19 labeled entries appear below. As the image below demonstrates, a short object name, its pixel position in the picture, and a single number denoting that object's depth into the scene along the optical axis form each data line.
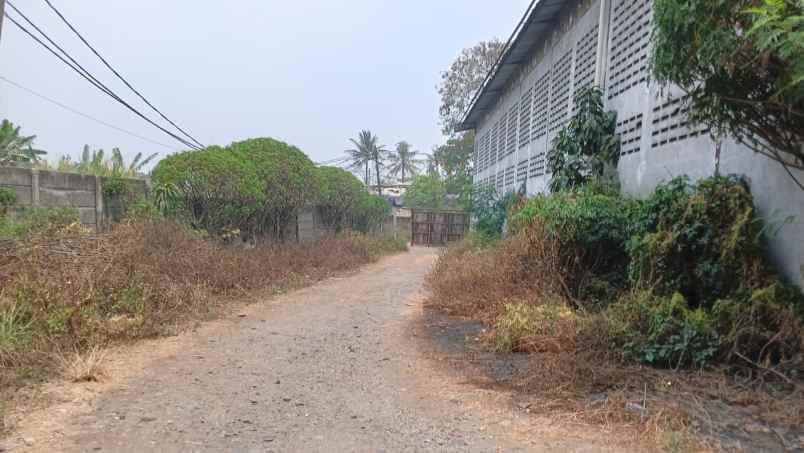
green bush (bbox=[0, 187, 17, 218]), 6.78
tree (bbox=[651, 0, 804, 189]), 3.51
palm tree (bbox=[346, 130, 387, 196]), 50.97
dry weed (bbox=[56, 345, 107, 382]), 4.41
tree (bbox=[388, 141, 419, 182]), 56.66
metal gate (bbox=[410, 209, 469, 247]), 26.58
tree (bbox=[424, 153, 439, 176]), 50.52
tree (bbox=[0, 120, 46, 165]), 9.99
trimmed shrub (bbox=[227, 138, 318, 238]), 11.95
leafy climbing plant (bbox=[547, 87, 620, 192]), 8.24
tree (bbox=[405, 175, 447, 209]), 36.09
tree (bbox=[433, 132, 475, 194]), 36.16
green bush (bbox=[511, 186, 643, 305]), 6.27
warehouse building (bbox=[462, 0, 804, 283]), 4.91
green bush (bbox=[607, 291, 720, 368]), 4.40
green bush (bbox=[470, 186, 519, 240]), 14.36
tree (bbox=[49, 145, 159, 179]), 8.31
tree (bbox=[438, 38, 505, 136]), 30.55
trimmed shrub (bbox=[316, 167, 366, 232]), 16.86
